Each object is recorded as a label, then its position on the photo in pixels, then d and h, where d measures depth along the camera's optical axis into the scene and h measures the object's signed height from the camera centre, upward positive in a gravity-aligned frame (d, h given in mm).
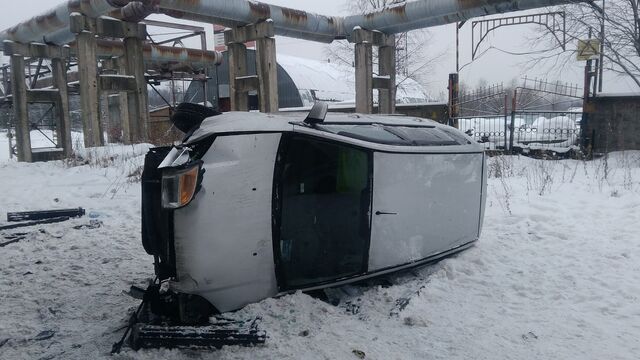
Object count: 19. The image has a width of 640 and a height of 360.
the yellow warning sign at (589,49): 12312 +2115
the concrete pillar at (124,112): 14203 +1010
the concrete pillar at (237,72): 12188 +1711
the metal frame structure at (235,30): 10578 +2799
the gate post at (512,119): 12845 +289
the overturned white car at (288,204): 2783 -481
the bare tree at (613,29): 11953 +2706
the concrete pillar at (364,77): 12961 +1593
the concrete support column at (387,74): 13977 +1756
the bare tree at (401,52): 28048 +5051
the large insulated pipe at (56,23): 10445 +3042
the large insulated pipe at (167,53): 15972 +3062
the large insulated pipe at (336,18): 10297 +2906
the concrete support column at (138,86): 12016 +1341
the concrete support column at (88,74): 11016 +1561
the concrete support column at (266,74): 11527 +1549
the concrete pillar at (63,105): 14464 +1074
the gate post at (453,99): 13875 +954
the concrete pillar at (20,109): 14203 +972
